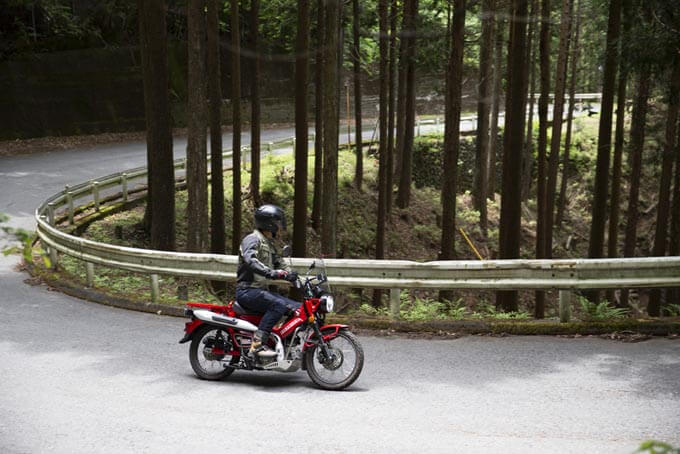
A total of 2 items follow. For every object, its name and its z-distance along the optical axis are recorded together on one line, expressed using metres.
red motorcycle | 8.60
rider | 8.72
